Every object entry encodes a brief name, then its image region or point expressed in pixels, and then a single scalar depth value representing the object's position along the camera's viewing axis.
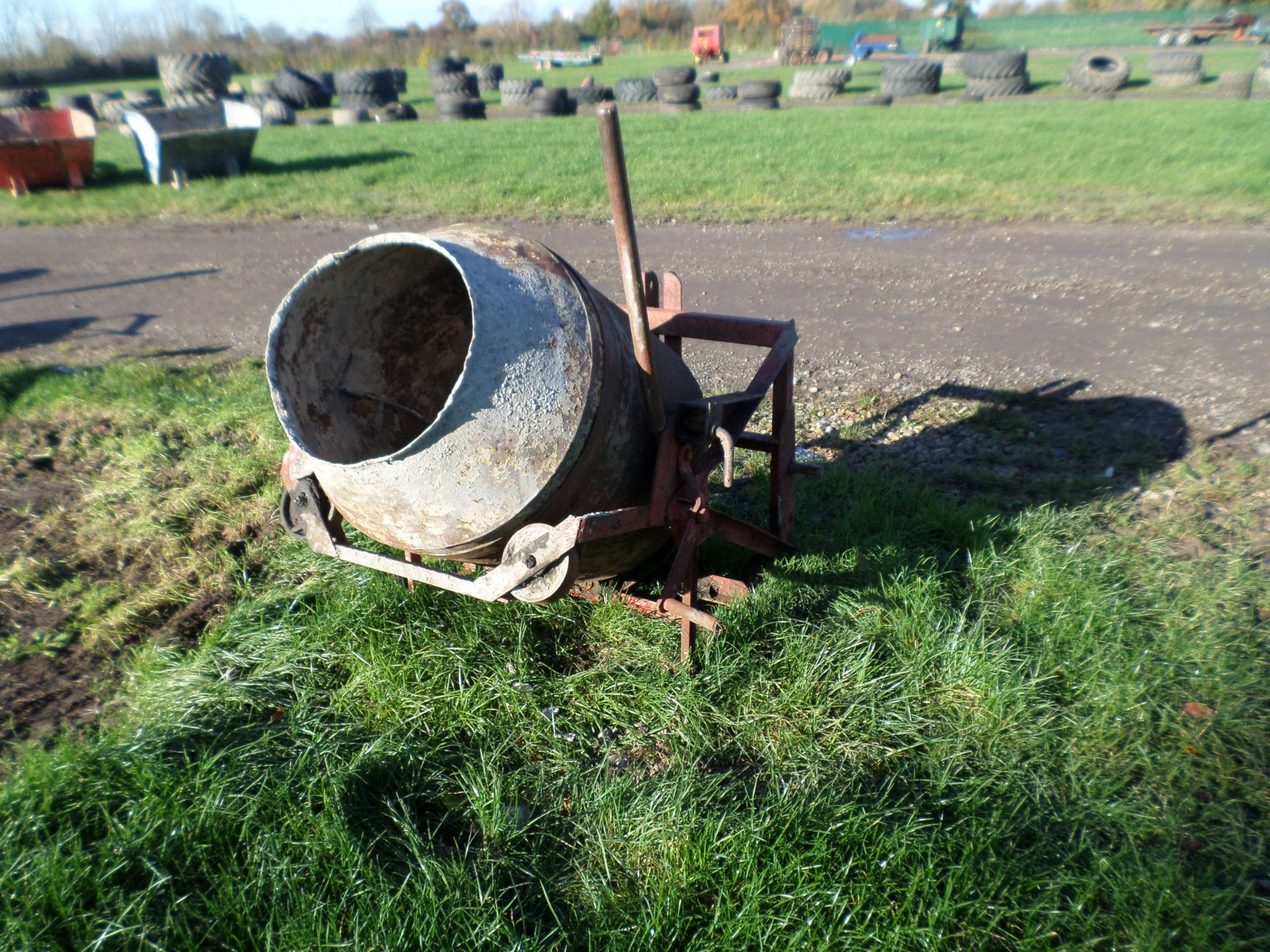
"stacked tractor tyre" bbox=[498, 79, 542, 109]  24.83
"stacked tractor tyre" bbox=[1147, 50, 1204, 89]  22.47
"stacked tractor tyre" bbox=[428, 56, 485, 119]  20.84
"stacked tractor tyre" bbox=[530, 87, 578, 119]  21.34
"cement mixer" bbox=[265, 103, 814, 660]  2.24
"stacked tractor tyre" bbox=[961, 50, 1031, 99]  22.12
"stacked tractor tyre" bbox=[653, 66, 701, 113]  21.50
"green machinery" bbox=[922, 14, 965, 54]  41.78
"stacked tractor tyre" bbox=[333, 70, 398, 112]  22.31
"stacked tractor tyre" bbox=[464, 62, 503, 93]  30.02
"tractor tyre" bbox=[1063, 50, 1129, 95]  21.17
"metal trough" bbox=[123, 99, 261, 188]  12.07
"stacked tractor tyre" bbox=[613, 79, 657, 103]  23.64
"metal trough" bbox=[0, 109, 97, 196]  12.11
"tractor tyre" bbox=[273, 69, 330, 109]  24.56
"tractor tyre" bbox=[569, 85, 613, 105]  22.64
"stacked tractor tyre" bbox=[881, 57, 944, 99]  22.56
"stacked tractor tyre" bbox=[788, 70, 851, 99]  22.72
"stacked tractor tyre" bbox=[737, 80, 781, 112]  20.58
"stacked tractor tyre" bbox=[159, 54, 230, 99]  22.91
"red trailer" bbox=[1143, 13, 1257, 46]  37.84
